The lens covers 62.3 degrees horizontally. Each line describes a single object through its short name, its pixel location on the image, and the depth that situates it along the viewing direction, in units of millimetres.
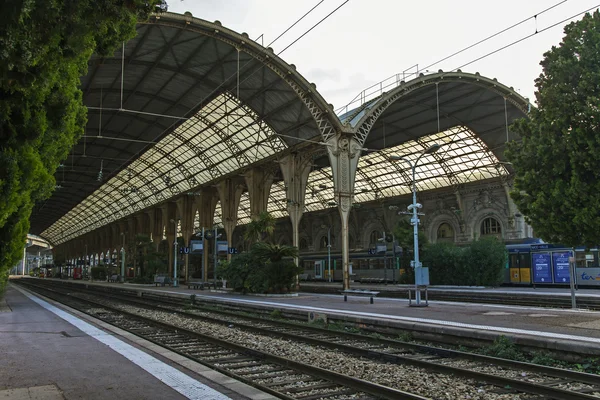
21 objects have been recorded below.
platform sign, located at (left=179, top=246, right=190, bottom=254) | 50519
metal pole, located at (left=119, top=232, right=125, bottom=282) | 71188
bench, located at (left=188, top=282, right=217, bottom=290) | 42844
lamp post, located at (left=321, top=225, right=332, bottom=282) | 50225
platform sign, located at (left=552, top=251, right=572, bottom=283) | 32062
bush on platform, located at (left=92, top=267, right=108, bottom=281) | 87138
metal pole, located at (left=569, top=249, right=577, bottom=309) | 18656
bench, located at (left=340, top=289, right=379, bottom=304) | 28709
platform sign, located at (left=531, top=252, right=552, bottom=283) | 33438
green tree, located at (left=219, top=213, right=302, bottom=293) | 30953
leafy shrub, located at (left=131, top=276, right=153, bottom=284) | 62406
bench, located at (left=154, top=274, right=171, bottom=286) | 56094
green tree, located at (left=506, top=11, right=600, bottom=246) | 11922
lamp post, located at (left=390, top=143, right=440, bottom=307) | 21086
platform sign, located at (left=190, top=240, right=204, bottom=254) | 47844
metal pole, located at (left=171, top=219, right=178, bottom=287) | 52850
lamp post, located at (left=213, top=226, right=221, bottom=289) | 37553
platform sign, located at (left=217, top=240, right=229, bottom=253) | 42875
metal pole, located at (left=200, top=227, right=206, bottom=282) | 46438
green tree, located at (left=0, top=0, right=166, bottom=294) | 4559
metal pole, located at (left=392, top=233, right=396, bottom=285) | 39094
